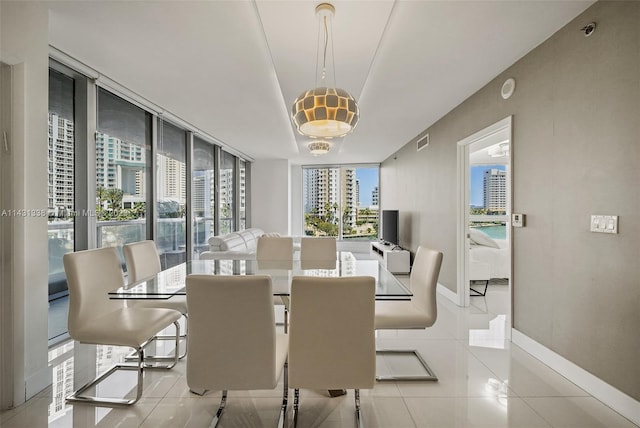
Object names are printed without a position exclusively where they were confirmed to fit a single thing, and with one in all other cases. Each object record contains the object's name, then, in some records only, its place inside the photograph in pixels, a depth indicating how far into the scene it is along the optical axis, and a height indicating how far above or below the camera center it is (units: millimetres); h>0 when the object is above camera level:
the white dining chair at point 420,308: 2238 -718
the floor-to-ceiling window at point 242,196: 7816 +414
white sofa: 4531 -552
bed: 4805 -631
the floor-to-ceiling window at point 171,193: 4324 +267
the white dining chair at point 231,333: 1482 -575
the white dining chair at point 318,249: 3414 -397
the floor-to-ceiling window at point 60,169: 2799 +381
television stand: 6086 -915
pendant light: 1949 +621
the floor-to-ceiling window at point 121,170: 3271 +458
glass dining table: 1956 -475
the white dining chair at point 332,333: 1507 -579
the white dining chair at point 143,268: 2540 -479
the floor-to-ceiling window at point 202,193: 5395 +341
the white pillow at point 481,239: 5141 -428
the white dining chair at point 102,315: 2008 -726
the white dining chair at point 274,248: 3580 -400
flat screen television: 6660 -298
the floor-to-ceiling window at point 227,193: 6691 +421
